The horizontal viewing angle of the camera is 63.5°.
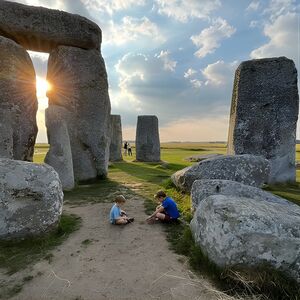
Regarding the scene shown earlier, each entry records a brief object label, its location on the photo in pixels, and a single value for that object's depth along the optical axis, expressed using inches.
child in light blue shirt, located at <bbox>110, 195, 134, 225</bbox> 194.8
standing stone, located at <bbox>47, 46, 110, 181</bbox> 359.9
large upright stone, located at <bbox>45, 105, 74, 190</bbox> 306.3
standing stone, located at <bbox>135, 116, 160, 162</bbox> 669.5
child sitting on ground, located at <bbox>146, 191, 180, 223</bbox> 196.5
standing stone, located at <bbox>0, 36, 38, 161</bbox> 316.2
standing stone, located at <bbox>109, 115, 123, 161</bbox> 685.9
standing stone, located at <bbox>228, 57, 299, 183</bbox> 334.7
